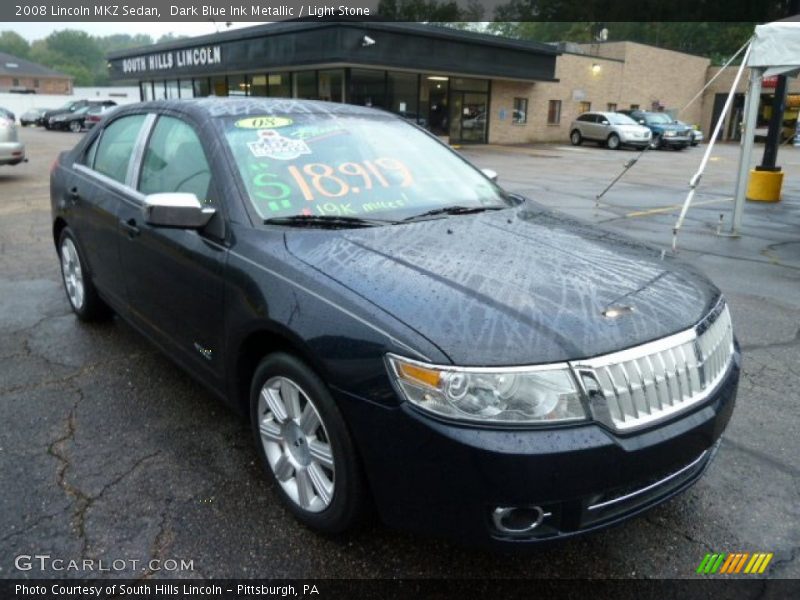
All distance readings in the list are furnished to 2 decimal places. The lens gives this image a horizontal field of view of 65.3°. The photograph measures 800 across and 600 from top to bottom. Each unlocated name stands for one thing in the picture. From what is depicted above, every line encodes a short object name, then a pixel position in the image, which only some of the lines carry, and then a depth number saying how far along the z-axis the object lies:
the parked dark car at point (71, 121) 34.06
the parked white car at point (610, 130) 29.16
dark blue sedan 1.90
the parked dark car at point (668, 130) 29.88
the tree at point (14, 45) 117.62
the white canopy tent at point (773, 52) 7.30
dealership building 23.02
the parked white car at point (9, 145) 12.14
